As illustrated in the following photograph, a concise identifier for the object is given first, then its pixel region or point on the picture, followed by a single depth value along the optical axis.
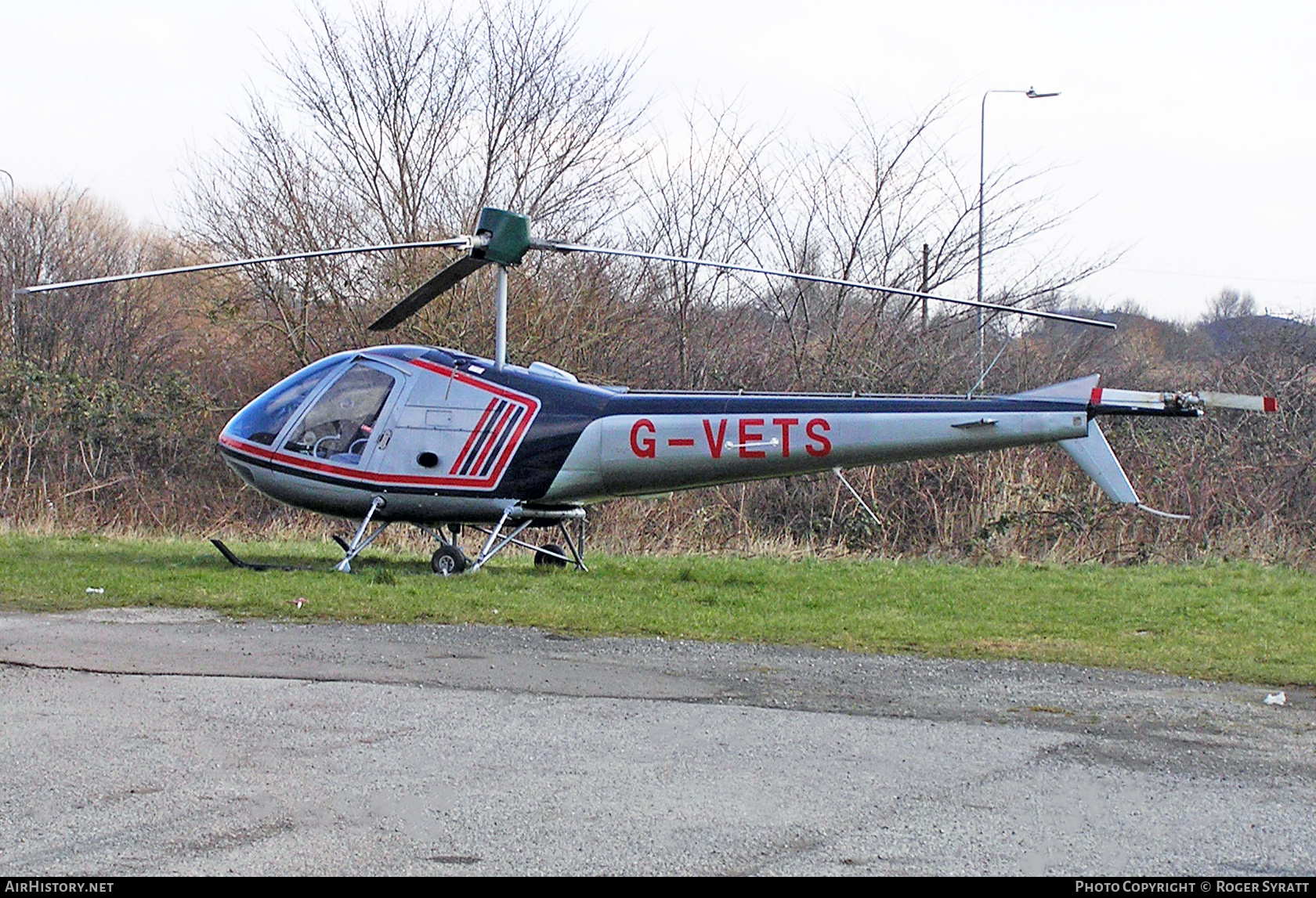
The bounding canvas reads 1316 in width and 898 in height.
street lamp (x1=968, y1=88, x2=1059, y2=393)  25.08
